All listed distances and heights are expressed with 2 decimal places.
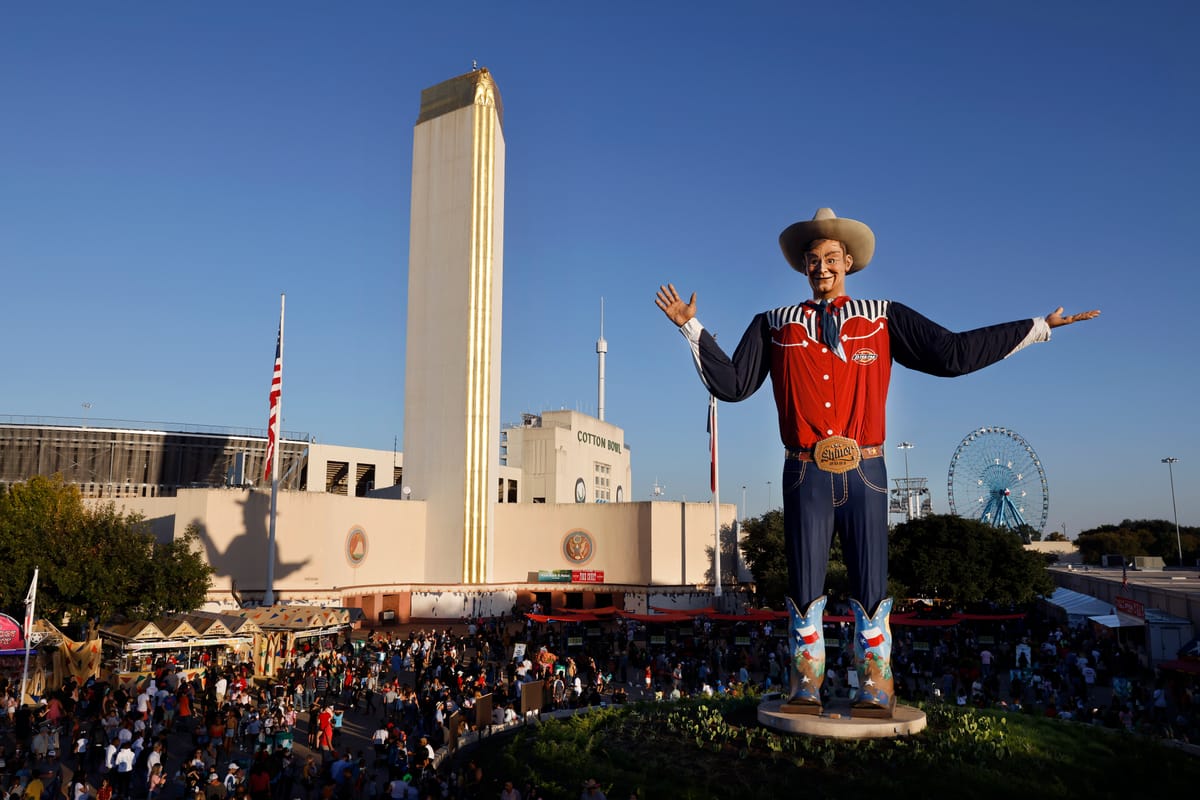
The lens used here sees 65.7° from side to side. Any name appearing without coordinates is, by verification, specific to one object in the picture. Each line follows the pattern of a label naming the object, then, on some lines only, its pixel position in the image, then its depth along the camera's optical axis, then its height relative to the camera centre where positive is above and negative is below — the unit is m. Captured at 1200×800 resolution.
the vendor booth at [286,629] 30.00 -2.65
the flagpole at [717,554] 51.05 -0.08
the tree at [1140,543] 101.50 +1.55
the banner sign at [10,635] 23.77 -2.29
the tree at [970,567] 44.53 -0.55
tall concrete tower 53.75 +12.82
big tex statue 14.82 +2.51
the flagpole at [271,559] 39.52 -0.48
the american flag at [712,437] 46.25 +5.73
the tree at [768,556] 51.25 -0.18
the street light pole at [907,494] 110.02 +7.28
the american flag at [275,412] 36.22 +5.33
